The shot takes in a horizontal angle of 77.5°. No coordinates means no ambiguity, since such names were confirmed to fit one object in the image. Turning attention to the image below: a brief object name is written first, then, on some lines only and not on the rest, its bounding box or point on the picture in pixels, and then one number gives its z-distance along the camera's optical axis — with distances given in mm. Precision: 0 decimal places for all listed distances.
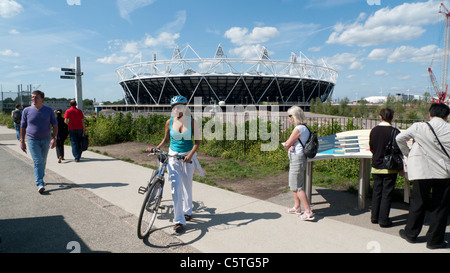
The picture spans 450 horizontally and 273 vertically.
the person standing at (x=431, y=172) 3455
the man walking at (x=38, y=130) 5891
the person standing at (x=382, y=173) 4129
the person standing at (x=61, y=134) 9383
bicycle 3836
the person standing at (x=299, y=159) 4359
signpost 17027
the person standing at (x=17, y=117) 15807
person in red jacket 9349
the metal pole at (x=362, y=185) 4812
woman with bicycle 4035
